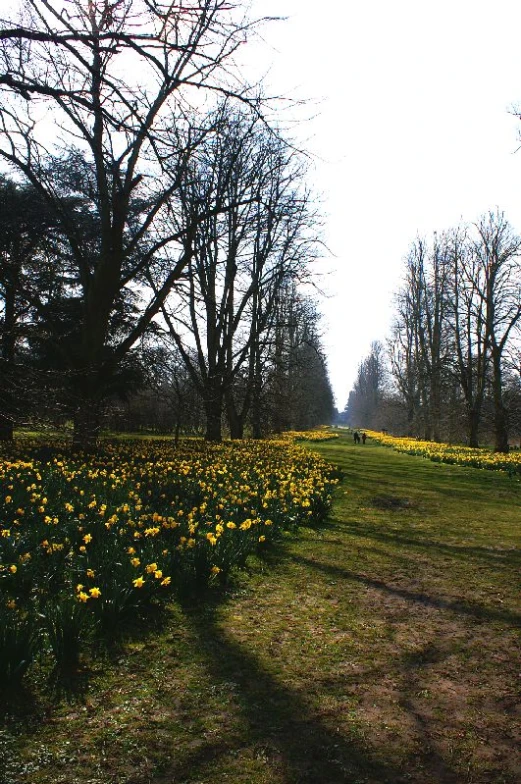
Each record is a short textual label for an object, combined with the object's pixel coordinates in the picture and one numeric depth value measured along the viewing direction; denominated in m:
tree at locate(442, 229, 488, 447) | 27.05
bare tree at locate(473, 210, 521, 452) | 24.06
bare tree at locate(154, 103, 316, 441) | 15.52
